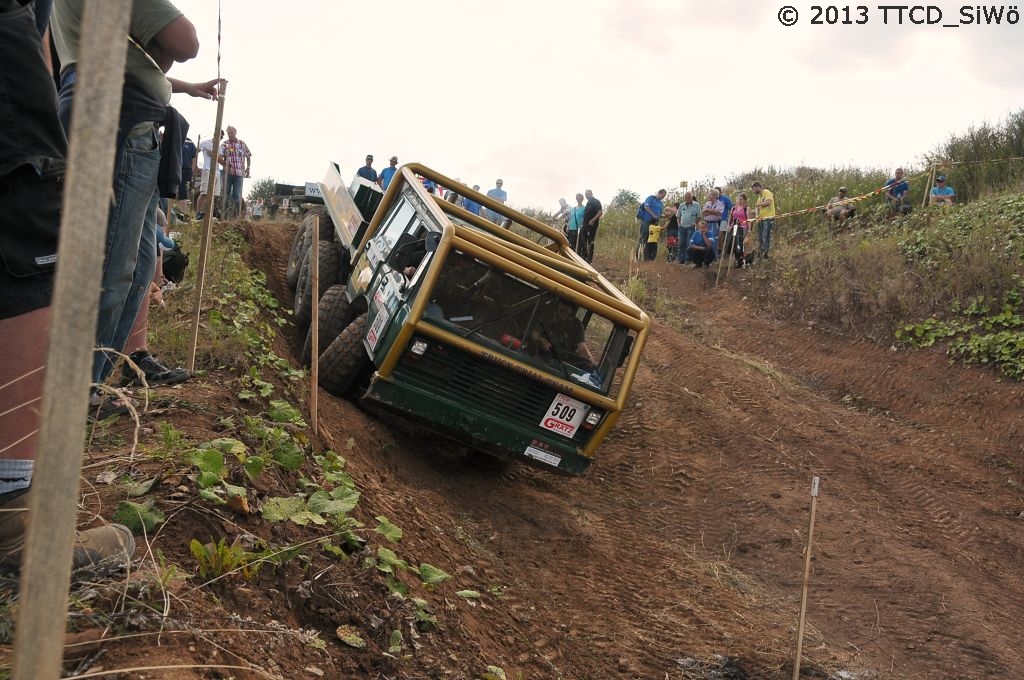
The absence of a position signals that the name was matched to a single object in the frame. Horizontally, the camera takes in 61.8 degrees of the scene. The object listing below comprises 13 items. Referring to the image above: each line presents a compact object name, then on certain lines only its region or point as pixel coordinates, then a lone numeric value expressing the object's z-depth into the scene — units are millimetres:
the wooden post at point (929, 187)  18812
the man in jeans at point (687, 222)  19094
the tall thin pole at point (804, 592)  4086
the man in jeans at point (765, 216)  17672
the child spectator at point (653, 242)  20750
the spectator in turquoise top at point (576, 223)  19327
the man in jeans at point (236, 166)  14102
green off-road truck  6383
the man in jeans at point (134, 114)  3268
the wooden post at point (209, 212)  4094
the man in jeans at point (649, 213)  20703
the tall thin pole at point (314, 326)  4982
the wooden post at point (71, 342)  965
